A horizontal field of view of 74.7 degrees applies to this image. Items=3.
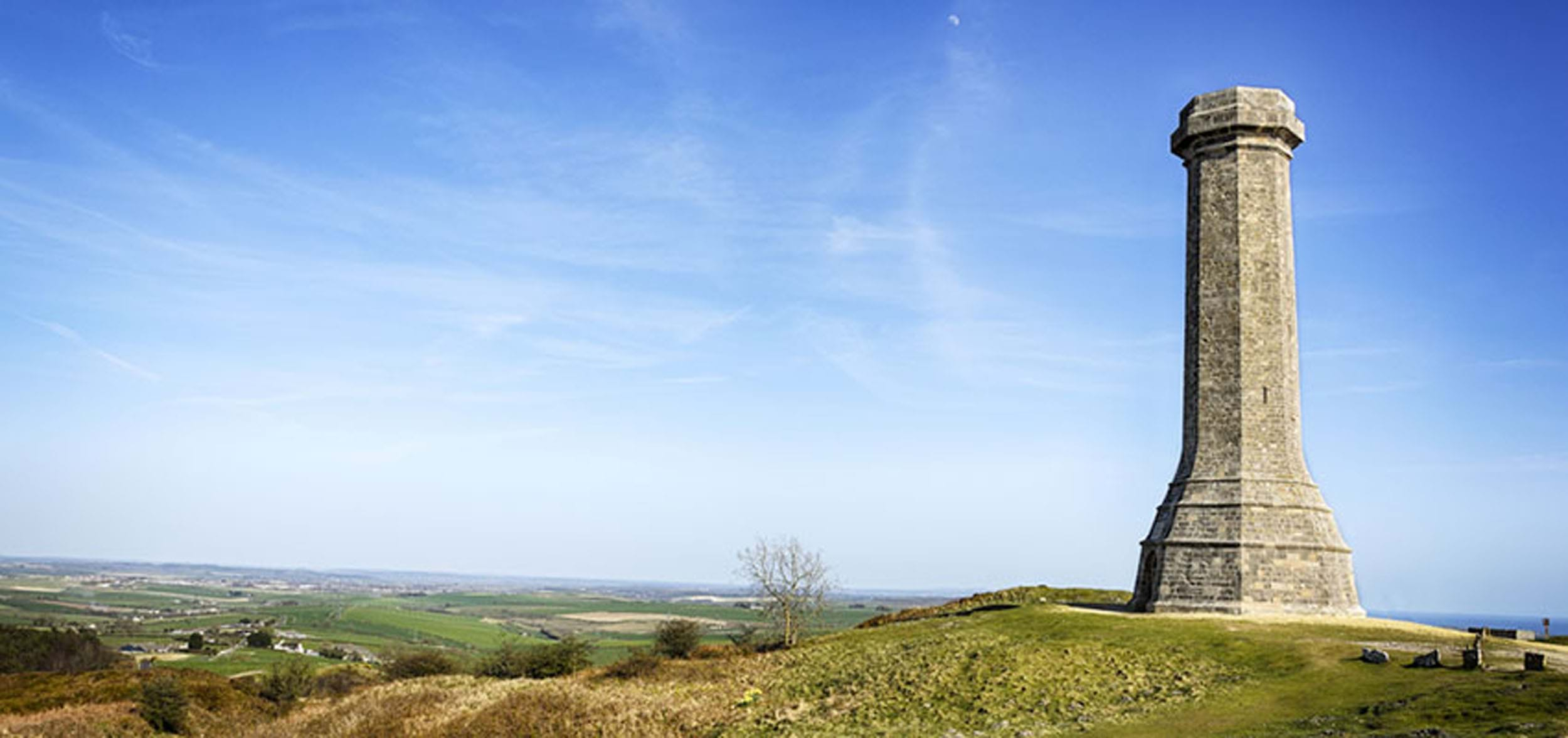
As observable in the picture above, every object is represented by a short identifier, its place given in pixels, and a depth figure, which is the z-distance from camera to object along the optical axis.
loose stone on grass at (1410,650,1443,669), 22.39
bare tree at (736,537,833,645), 42.59
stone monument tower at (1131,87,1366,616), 32.75
